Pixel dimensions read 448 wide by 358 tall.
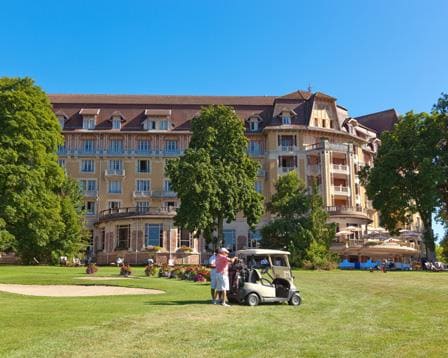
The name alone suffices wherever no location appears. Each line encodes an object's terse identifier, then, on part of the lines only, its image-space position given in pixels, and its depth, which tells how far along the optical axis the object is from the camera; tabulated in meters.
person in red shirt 16.86
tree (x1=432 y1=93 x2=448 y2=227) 47.97
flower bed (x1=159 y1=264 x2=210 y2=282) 27.68
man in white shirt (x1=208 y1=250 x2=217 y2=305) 17.17
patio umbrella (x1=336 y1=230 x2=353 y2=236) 51.73
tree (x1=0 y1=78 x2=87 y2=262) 38.22
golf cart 17.31
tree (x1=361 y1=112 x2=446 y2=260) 47.12
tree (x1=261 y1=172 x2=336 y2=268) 43.78
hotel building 66.12
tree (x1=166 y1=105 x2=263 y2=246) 42.04
